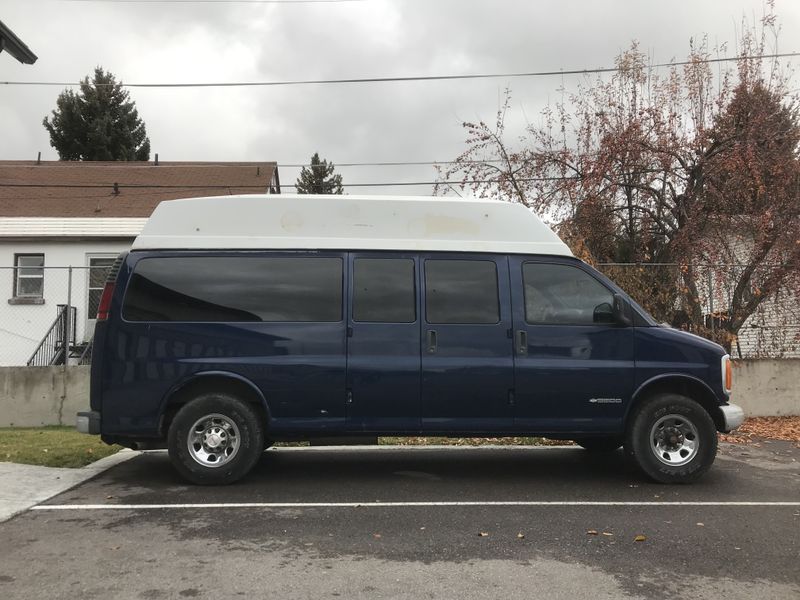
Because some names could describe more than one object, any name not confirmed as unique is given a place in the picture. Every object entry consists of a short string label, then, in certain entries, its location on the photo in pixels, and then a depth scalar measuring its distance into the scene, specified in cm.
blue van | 597
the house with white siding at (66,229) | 1463
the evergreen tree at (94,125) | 3419
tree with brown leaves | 1123
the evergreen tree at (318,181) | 4147
